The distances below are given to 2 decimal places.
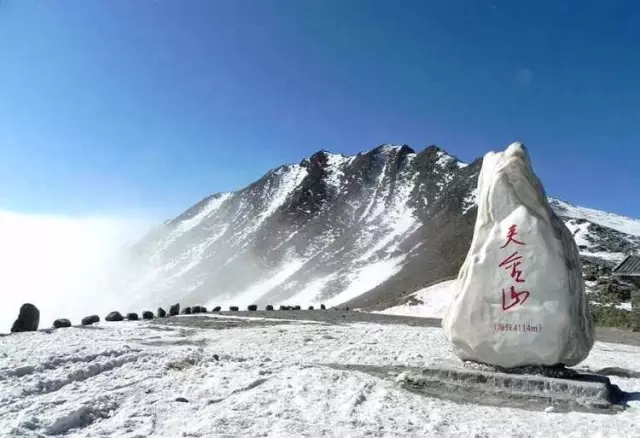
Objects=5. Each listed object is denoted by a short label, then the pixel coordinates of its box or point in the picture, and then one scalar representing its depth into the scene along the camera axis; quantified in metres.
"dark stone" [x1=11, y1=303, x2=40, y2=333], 17.86
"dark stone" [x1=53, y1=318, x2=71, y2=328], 19.05
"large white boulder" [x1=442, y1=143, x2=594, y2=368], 8.92
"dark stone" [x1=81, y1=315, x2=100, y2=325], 20.53
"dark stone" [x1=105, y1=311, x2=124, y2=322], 22.97
